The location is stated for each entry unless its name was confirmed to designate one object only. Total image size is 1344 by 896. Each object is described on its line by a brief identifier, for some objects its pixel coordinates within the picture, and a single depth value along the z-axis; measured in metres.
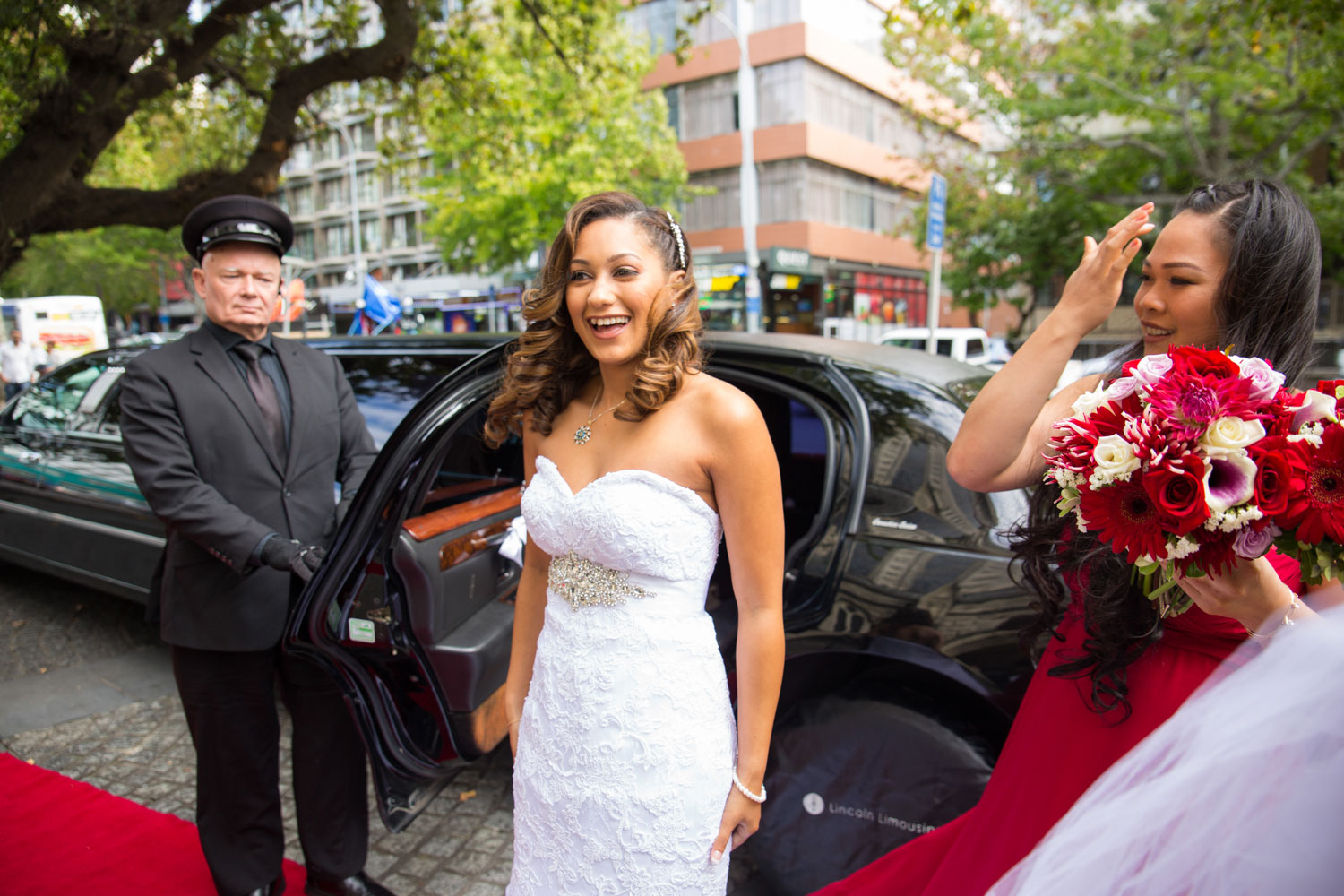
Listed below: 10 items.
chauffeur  2.34
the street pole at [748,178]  17.23
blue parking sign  7.44
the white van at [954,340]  16.20
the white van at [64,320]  24.85
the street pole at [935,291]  7.24
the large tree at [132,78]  5.18
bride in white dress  1.57
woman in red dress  1.35
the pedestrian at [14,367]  16.95
